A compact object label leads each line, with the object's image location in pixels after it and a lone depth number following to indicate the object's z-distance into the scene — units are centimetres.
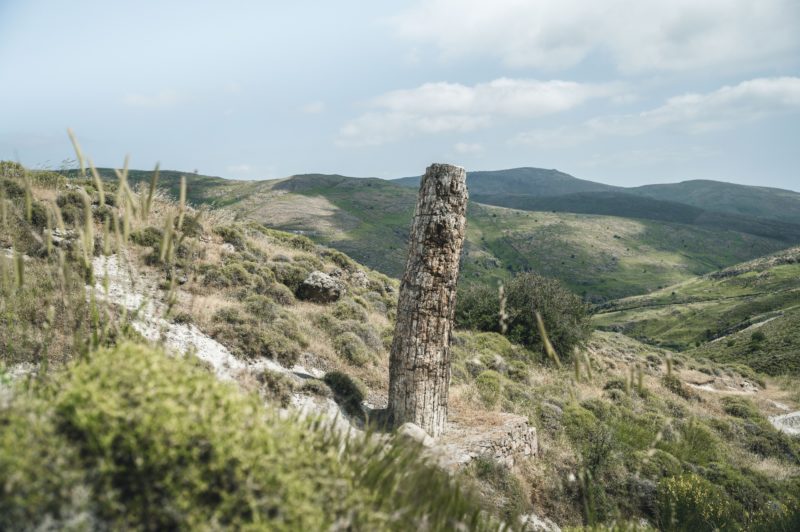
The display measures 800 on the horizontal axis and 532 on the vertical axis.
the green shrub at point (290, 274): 2016
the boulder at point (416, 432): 895
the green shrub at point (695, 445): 1619
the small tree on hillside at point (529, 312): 2805
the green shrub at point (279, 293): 1778
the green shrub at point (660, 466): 1398
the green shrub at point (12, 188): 1546
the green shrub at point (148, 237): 1627
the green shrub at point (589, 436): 1328
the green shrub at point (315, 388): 1134
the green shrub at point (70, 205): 1562
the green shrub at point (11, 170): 1755
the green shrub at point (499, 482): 970
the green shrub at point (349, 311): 1862
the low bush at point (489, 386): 1451
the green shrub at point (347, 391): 1164
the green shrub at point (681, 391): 2795
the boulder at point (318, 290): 1964
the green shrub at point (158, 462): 222
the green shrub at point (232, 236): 2194
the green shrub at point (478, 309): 2858
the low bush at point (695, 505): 1139
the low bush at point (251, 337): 1247
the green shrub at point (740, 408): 2530
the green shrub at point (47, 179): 1806
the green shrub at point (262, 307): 1482
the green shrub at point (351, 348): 1498
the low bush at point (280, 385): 1009
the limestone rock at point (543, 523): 981
